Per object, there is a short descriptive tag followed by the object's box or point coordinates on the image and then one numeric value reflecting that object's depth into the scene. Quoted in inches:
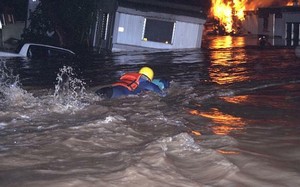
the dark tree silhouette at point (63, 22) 1088.2
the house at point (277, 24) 1268.5
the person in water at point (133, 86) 385.4
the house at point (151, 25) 963.3
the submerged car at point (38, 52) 706.2
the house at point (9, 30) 1115.4
